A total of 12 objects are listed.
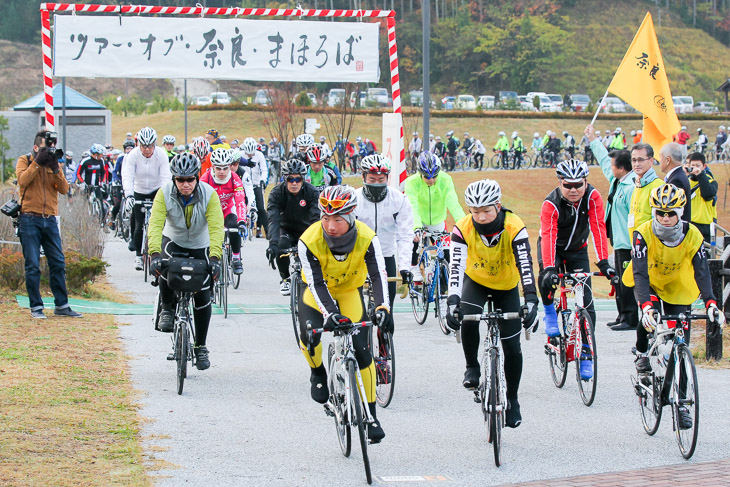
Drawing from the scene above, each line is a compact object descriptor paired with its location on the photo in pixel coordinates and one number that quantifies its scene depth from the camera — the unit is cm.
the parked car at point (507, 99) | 8388
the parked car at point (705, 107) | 8581
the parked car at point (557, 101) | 8528
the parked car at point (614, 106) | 8256
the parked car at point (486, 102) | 8421
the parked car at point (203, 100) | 8337
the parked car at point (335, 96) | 7546
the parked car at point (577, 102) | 8356
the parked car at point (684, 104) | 8550
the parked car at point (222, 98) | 8549
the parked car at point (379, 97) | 8188
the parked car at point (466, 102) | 8509
